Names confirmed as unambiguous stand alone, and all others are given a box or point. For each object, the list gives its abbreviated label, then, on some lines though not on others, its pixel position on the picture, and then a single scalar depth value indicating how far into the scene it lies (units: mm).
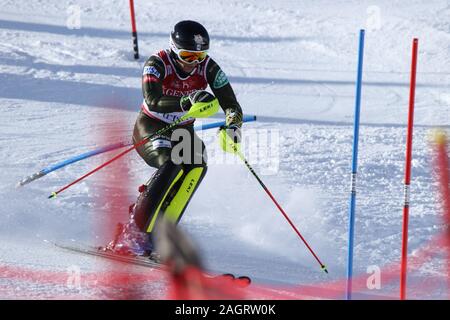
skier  12789
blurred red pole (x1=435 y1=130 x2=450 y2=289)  15562
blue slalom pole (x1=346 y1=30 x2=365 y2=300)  11594
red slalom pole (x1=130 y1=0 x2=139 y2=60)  24441
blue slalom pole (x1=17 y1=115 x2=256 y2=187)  13844
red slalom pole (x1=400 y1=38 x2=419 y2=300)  10937
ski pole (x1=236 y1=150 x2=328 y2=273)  12898
